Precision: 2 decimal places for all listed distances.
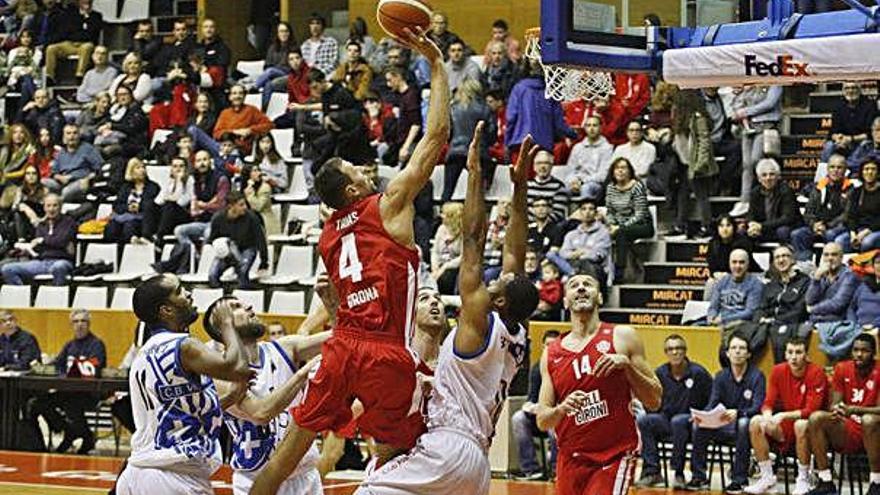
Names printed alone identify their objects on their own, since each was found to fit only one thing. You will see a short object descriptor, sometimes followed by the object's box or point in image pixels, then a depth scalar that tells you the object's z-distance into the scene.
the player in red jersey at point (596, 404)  8.29
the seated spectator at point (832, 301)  14.12
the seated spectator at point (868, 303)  14.16
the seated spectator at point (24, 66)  22.95
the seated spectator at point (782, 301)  14.45
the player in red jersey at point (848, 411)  13.30
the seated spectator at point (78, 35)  23.58
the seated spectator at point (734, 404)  13.89
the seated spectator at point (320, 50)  21.11
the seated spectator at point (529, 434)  14.77
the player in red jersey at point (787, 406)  13.59
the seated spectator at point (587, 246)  16.20
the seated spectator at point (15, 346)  17.61
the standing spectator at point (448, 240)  16.86
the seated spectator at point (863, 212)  15.08
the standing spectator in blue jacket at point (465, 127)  18.12
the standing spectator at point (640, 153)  17.19
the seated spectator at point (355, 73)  19.97
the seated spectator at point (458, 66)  18.64
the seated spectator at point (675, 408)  14.10
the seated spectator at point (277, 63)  21.22
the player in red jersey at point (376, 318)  7.18
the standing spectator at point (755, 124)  16.86
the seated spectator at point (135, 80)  21.86
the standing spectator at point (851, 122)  16.27
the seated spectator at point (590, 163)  17.16
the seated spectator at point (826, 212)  15.51
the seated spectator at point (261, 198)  19.16
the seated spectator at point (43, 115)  22.00
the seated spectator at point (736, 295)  14.93
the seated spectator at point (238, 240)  18.44
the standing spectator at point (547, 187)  16.97
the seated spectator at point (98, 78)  22.59
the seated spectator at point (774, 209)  15.87
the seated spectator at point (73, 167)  21.06
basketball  7.23
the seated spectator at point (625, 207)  16.55
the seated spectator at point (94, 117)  21.77
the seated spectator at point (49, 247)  20.11
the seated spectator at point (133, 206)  19.84
